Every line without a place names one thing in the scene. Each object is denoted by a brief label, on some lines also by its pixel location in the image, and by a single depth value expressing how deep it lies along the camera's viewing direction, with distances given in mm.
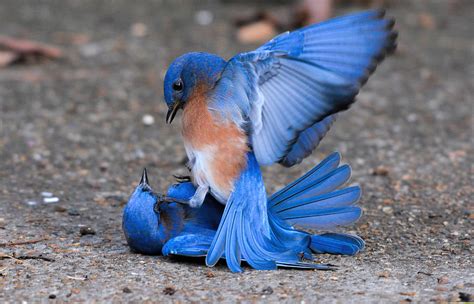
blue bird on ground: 7738
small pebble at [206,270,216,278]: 7336
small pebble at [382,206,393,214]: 9383
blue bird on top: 7102
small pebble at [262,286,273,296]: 6855
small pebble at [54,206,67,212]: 9445
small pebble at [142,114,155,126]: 12969
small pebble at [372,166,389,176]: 10891
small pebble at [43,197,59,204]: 9773
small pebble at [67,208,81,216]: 9354
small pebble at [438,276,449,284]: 7172
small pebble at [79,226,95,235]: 8633
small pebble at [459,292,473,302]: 6711
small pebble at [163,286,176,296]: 6863
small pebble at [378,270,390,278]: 7330
